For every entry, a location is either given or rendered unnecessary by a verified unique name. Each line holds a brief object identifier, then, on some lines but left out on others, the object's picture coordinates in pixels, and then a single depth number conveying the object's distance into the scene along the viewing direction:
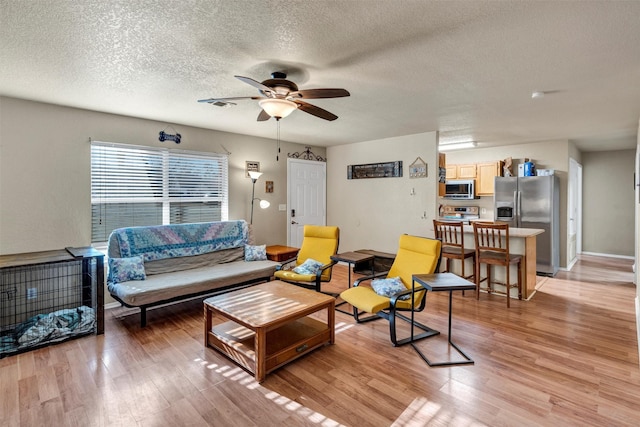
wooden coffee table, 2.53
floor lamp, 5.13
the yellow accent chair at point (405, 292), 2.97
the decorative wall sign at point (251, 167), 5.43
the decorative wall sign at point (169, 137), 4.47
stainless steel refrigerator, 5.57
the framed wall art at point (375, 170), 5.70
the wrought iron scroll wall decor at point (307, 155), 6.19
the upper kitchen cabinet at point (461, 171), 7.00
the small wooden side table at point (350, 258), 4.12
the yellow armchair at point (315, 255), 4.07
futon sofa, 3.50
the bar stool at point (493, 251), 4.09
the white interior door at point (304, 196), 6.15
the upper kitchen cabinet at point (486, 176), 6.61
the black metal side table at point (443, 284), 2.58
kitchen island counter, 4.33
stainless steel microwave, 6.89
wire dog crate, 3.05
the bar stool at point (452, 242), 4.45
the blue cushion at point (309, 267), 4.15
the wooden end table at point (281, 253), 5.03
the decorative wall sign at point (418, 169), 5.33
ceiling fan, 2.46
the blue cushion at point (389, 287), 3.17
